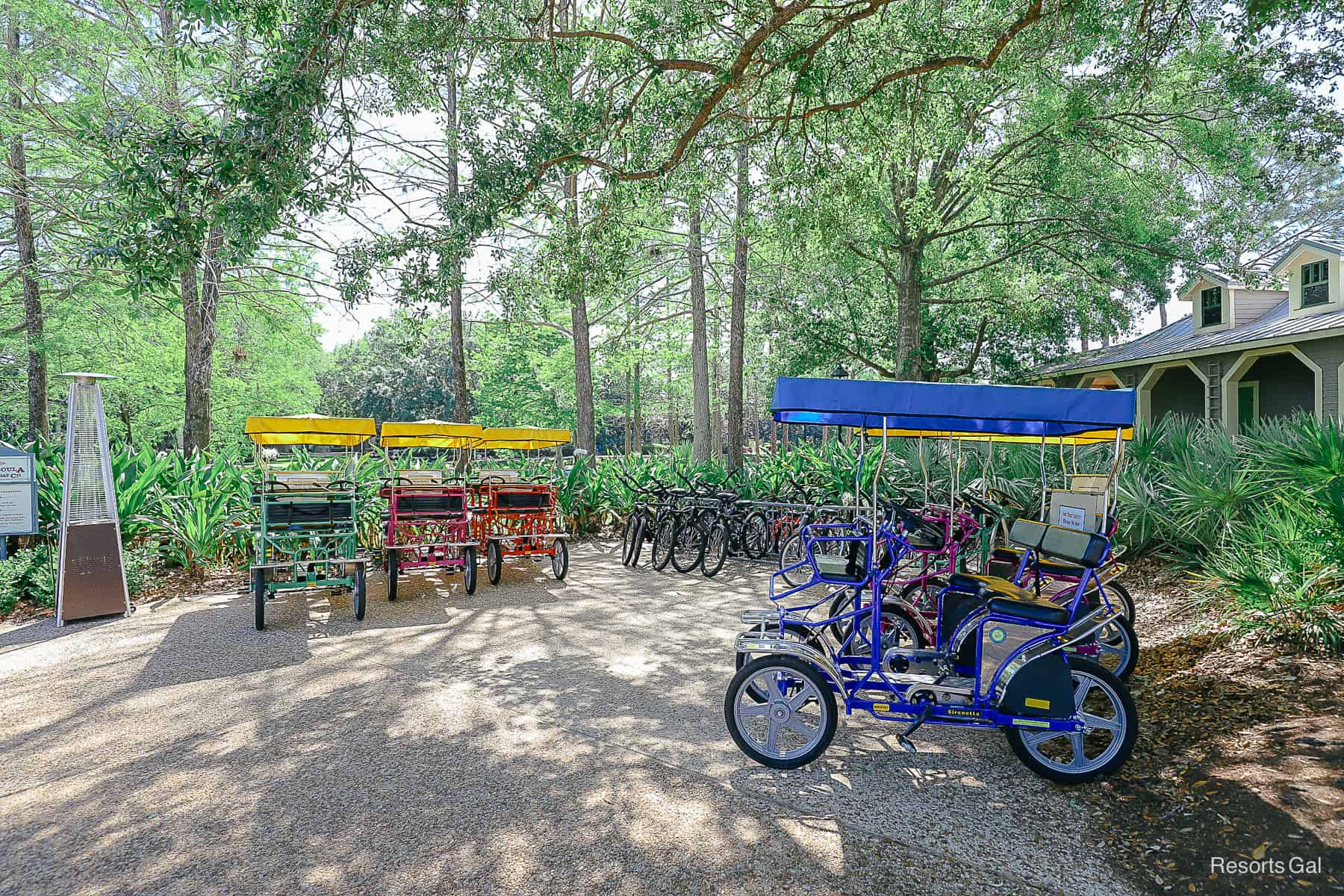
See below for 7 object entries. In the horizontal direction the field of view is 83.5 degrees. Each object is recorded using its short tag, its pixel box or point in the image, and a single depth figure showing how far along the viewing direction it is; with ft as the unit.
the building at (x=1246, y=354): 53.21
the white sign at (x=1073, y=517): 18.79
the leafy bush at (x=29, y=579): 26.45
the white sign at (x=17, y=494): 26.89
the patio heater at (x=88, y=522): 24.90
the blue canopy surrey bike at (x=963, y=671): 13.08
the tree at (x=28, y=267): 47.06
